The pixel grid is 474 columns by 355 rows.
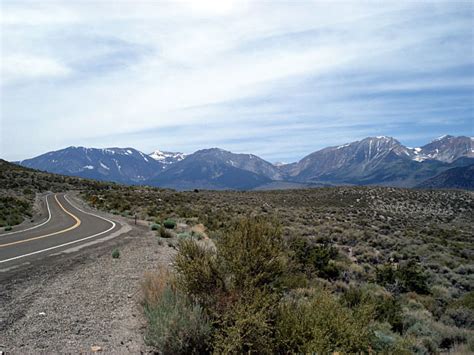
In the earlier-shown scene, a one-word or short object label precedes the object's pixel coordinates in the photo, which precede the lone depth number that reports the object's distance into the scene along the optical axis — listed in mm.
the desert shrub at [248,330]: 4957
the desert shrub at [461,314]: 10234
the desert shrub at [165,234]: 17203
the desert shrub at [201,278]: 6222
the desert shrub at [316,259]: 13988
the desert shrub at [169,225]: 20722
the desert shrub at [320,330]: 4977
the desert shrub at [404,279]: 13633
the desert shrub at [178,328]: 5418
